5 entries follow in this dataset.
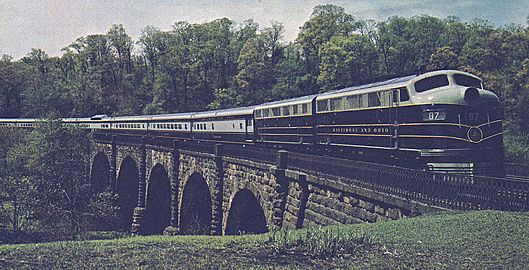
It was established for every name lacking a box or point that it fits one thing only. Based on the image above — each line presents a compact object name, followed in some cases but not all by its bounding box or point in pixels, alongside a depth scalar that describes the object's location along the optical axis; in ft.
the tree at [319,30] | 187.32
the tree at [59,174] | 119.75
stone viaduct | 42.98
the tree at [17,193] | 119.44
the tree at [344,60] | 170.40
